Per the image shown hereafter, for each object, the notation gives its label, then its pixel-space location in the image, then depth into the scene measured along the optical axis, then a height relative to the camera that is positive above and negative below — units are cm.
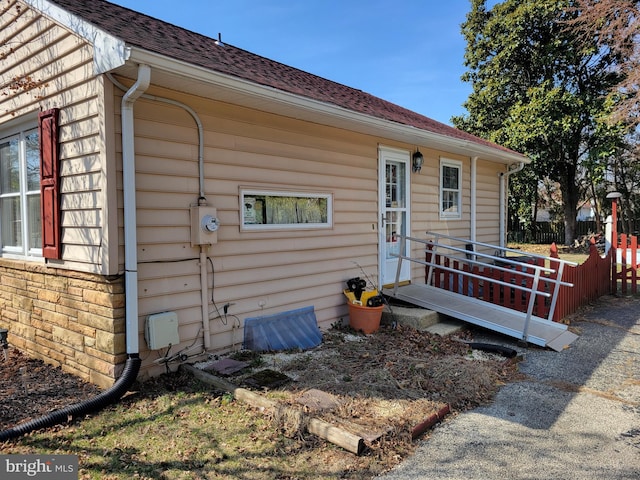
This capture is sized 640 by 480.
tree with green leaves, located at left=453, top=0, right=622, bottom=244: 1518 +526
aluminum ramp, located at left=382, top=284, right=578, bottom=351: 525 -128
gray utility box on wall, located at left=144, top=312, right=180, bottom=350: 378 -98
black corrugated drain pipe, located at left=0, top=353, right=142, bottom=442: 299 -143
